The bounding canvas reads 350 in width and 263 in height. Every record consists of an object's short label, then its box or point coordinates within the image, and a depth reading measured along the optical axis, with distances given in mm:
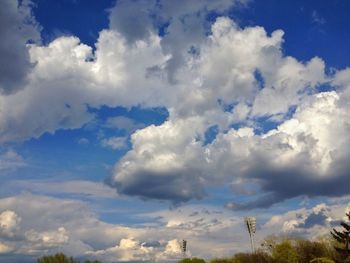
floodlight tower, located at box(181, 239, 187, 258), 166875
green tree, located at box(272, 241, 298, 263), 127938
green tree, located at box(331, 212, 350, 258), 82388
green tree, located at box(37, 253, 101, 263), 127375
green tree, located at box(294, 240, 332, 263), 125300
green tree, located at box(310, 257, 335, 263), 84488
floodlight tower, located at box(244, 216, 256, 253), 135125
